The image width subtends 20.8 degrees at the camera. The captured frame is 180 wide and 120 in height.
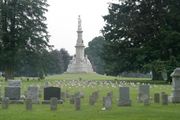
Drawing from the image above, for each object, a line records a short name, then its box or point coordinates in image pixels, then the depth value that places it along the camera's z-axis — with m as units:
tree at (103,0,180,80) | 47.62
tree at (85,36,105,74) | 140.75
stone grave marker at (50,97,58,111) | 18.74
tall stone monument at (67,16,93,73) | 93.25
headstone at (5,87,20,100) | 23.53
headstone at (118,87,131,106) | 20.81
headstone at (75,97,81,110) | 18.64
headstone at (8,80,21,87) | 25.63
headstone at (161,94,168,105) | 20.88
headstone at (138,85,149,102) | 22.22
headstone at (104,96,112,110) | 18.84
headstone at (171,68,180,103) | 23.03
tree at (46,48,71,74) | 124.69
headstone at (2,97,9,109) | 19.58
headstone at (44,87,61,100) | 23.53
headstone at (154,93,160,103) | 21.84
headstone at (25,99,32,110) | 18.87
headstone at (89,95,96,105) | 20.95
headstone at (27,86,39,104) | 23.02
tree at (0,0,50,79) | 59.66
